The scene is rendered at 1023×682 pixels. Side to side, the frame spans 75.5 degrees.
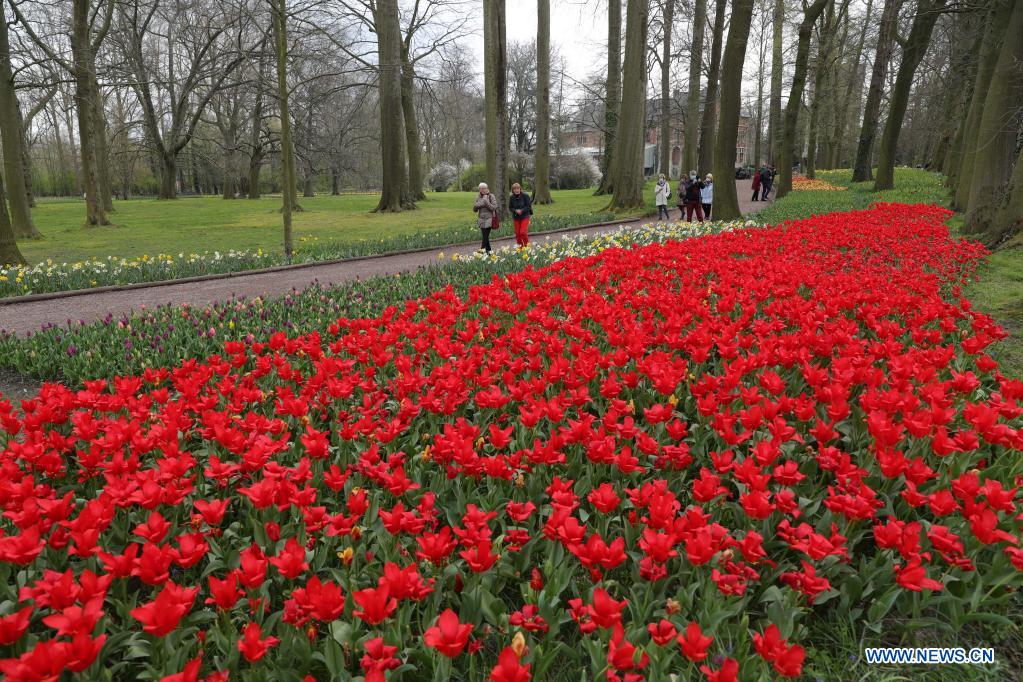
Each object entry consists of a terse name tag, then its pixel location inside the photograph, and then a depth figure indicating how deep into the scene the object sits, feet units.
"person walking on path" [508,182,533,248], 43.47
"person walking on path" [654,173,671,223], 63.41
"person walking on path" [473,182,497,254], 41.93
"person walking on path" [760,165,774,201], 94.88
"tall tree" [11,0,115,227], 60.90
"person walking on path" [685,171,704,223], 56.85
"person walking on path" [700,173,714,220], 62.20
